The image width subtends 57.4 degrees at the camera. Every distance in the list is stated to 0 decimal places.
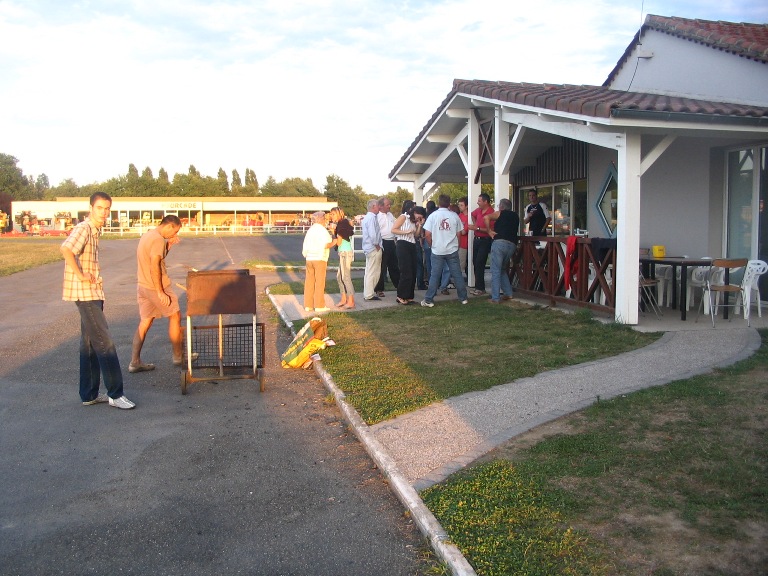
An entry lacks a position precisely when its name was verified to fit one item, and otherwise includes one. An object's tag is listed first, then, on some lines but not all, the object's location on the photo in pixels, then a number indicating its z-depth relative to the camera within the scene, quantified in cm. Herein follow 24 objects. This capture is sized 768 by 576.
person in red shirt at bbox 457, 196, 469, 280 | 1390
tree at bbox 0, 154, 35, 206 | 11119
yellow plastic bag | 852
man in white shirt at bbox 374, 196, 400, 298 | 1337
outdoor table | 993
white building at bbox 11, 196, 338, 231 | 7300
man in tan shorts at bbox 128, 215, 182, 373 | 775
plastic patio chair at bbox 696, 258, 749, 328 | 952
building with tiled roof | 942
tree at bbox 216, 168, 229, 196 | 9722
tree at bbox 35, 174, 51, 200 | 13261
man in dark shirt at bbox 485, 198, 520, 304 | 1220
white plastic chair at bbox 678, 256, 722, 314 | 1056
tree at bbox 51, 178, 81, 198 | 13350
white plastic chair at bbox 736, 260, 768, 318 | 982
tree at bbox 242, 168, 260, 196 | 10288
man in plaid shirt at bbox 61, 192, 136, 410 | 648
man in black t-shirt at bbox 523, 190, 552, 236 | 1412
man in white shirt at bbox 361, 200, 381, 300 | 1286
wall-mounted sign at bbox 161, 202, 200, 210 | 7258
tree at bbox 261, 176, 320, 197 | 10325
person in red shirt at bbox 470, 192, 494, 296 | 1315
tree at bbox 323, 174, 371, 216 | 8250
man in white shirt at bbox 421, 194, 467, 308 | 1227
